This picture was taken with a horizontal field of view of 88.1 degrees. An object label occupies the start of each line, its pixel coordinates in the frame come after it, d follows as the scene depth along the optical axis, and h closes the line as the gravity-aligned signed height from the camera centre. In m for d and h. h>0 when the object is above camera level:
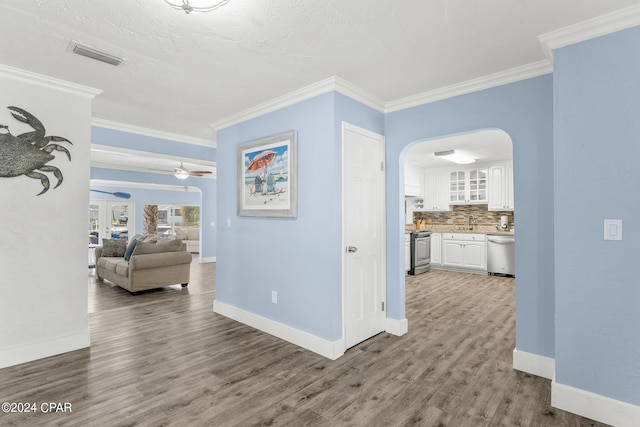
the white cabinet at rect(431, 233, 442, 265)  7.40 -0.74
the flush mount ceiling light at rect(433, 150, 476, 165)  5.96 +1.12
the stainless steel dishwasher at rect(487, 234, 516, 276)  6.39 -0.76
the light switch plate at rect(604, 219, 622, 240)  1.98 -0.08
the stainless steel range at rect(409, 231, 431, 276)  6.79 -0.76
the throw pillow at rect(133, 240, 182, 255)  5.45 -0.52
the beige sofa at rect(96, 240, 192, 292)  5.29 -0.85
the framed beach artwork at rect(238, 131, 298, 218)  3.31 +0.42
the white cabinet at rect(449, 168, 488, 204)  7.21 +0.67
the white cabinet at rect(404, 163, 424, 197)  7.41 +0.81
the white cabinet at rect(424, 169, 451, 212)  7.73 +0.60
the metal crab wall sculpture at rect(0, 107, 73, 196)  2.79 +0.58
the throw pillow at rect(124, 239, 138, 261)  5.78 -0.59
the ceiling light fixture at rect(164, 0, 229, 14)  1.68 +1.09
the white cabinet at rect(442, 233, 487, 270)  6.81 -0.74
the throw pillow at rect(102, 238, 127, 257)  6.51 -0.62
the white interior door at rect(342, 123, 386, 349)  3.13 -0.18
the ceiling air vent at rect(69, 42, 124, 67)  2.37 +1.22
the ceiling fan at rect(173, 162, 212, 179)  7.83 +1.09
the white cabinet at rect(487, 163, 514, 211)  6.85 +0.59
